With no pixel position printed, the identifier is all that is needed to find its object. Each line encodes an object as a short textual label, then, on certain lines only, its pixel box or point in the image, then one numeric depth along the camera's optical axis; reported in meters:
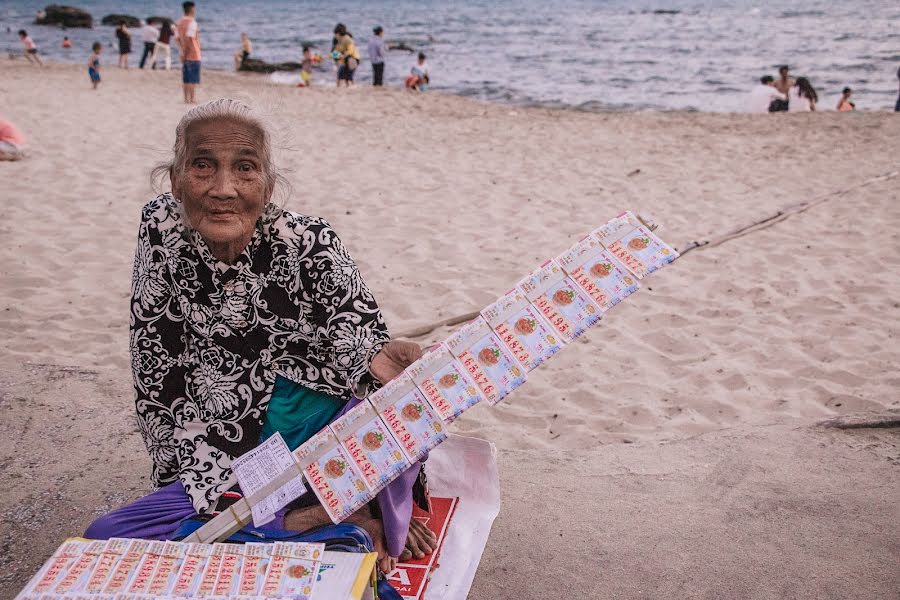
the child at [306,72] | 15.83
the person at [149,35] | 17.25
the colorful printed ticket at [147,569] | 1.62
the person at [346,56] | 14.99
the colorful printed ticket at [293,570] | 1.61
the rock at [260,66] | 22.93
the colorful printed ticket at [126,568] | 1.62
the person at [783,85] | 12.65
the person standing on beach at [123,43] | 17.62
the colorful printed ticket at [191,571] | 1.61
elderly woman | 2.04
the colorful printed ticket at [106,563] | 1.62
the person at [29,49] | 16.84
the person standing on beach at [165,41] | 17.62
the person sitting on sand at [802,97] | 12.66
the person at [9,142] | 7.11
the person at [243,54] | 21.86
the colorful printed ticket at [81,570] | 1.61
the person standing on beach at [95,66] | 12.48
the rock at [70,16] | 38.69
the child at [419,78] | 15.79
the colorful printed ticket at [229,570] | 1.61
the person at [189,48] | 11.23
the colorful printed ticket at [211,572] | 1.61
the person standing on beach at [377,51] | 15.30
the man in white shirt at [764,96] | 12.50
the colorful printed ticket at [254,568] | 1.62
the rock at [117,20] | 39.62
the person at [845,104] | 13.06
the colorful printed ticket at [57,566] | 1.61
